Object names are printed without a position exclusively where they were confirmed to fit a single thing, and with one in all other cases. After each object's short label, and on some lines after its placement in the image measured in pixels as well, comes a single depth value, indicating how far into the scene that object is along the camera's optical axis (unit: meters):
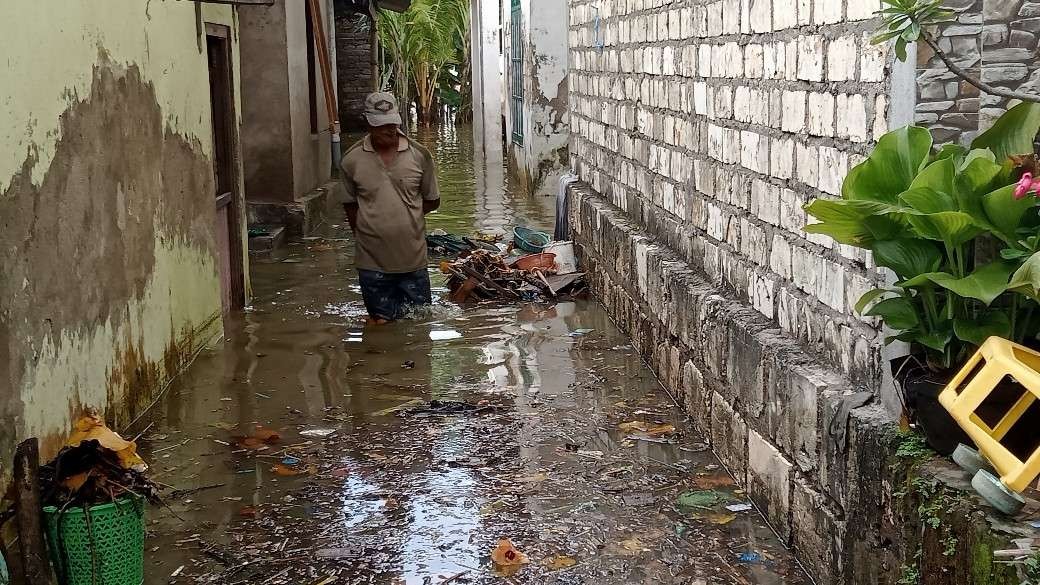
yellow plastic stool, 2.91
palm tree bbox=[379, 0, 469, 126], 31.06
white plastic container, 10.40
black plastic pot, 3.27
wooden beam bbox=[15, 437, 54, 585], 3.70
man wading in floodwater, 8.42
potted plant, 3.09
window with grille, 17.73
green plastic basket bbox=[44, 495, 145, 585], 3.78
